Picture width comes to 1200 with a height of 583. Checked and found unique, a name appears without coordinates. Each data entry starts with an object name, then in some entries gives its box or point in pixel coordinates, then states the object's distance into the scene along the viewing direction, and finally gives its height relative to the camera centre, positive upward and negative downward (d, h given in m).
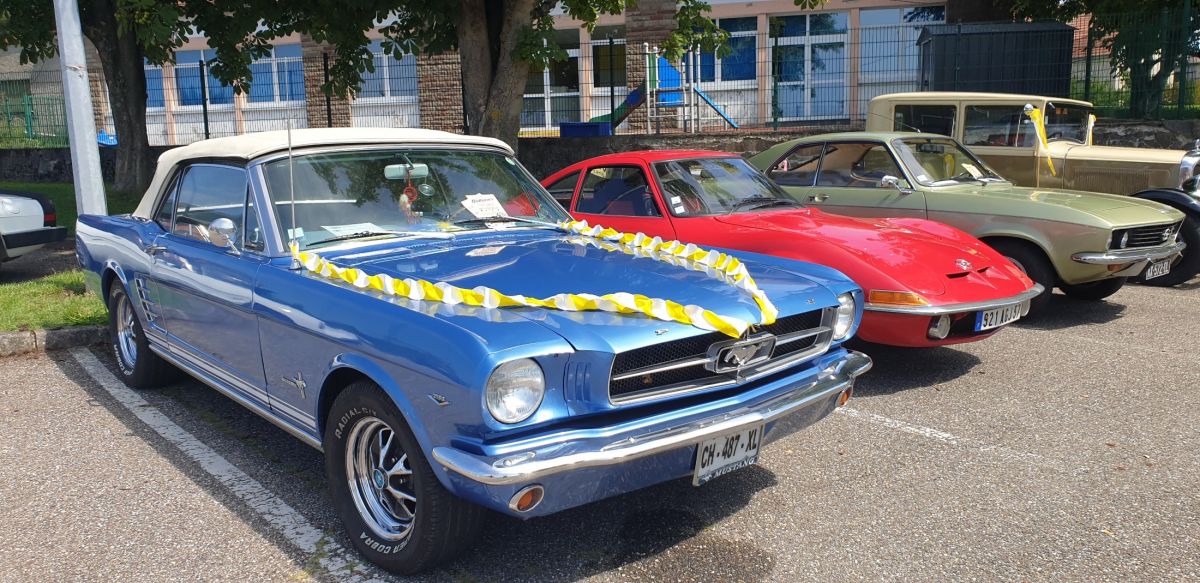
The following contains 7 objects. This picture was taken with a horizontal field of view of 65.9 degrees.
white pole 7.41 +0.20
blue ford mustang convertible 2.87 -0.70
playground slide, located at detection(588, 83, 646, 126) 16.06 +0.43
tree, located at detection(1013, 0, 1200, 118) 12.84 +1.03
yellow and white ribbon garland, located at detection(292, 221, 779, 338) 3.17 -0.58
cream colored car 8.77 -0.30
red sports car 5.26 -0.70
